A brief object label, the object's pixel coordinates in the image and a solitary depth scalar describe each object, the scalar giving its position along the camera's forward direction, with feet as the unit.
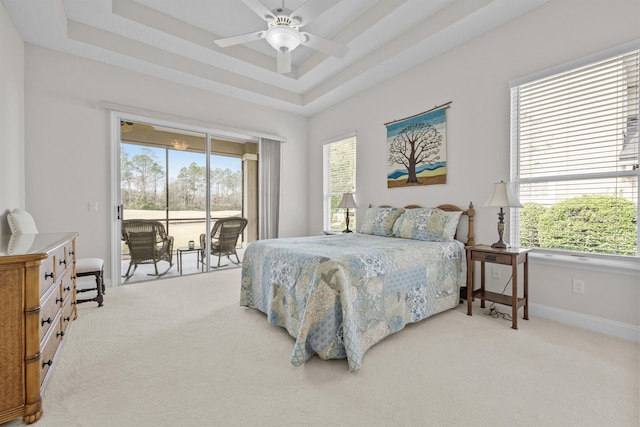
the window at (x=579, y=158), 7.36
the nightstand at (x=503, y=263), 7.84
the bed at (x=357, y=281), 6.04
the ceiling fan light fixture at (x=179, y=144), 14.06
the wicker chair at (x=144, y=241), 12.62
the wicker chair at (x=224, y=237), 15.01
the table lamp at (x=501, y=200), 8.20
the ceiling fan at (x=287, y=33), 7.47
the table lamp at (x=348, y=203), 14.34
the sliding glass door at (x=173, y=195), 12.77
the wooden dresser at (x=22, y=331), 4.27
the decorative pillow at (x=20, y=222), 7.89
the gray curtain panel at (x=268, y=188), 16.56
